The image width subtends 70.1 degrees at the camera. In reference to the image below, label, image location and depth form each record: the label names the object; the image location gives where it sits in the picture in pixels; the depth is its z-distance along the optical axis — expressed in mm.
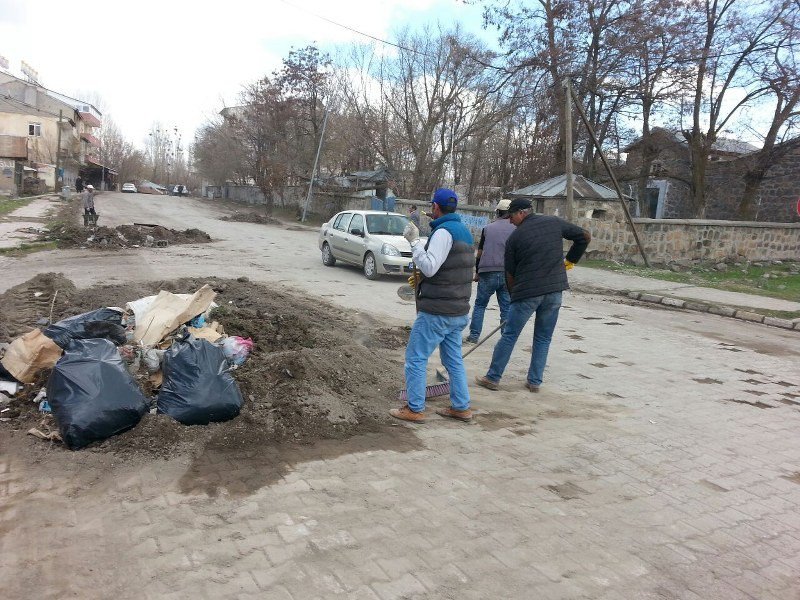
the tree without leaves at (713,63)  22312
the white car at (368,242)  12672
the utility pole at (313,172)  34622
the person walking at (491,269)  7379
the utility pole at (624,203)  15609
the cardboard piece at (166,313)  5223
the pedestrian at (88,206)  19891
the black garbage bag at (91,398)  3662
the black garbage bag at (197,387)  3988
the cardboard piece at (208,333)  5145
